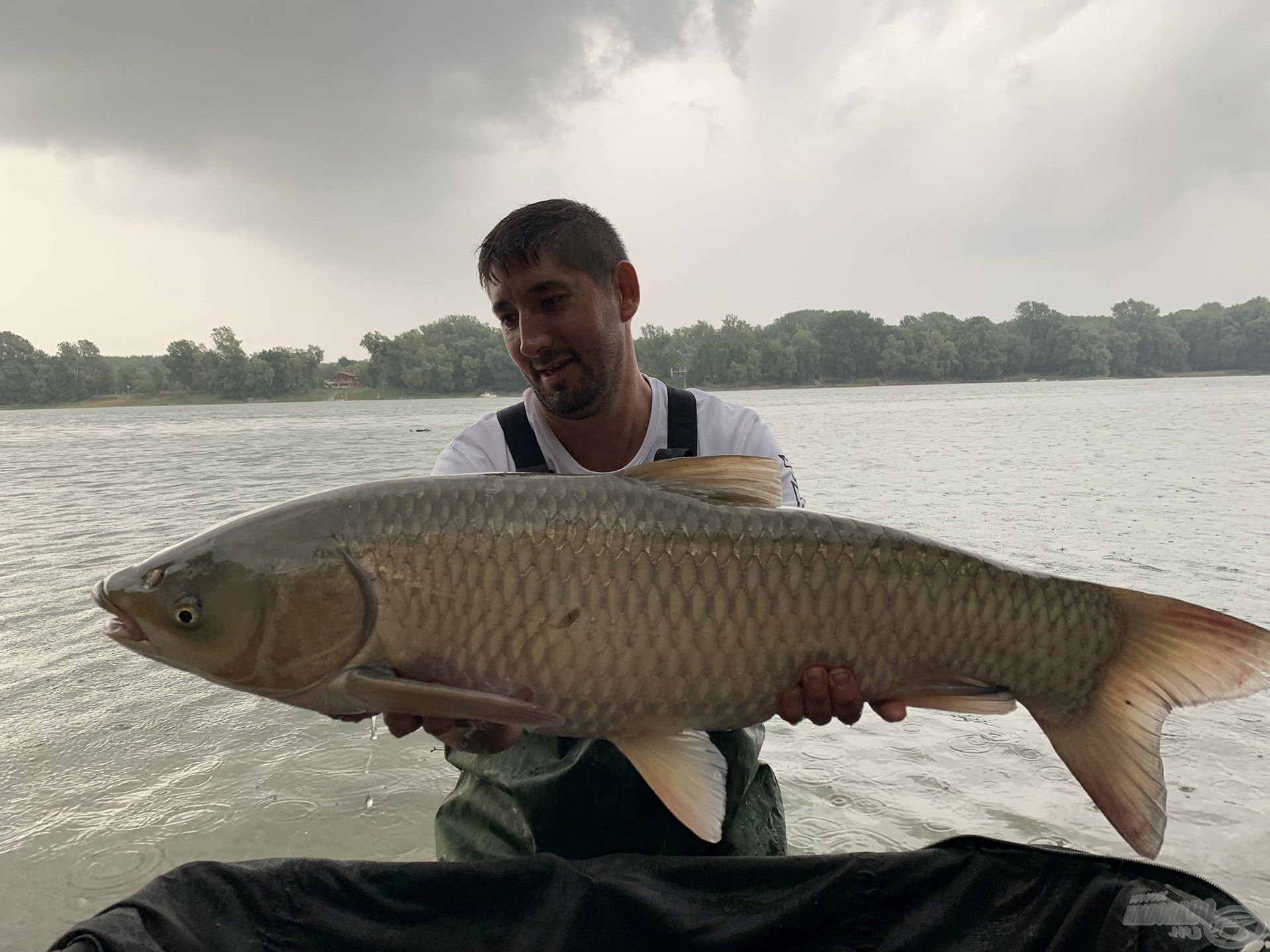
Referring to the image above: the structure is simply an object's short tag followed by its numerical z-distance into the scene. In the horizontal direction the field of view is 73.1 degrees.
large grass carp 1.52
